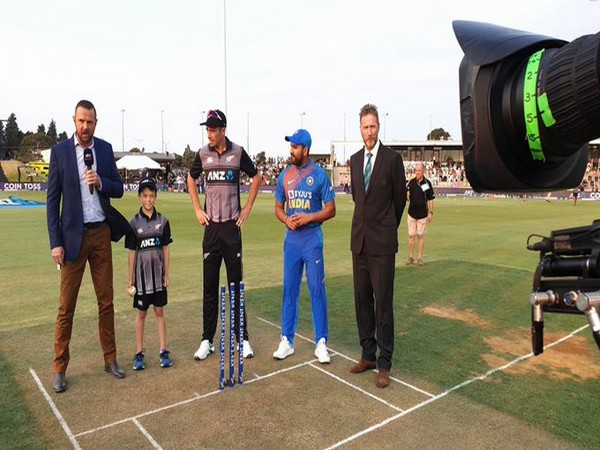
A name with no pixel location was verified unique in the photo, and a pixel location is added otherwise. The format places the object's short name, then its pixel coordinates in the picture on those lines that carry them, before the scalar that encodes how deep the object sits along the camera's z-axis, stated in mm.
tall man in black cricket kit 4852
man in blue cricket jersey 4770
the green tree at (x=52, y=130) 122062
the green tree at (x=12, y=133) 112738
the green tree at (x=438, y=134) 122312
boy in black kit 4504
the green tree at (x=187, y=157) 106812
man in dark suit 4309
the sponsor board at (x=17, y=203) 25595
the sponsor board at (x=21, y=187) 42062
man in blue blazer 4082
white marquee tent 50438
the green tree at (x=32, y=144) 97038
